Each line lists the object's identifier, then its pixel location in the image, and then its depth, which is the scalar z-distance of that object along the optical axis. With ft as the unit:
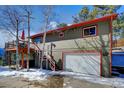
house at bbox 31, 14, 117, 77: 22.62
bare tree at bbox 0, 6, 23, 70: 32.69
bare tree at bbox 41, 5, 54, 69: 30.49
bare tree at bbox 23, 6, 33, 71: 31.09
